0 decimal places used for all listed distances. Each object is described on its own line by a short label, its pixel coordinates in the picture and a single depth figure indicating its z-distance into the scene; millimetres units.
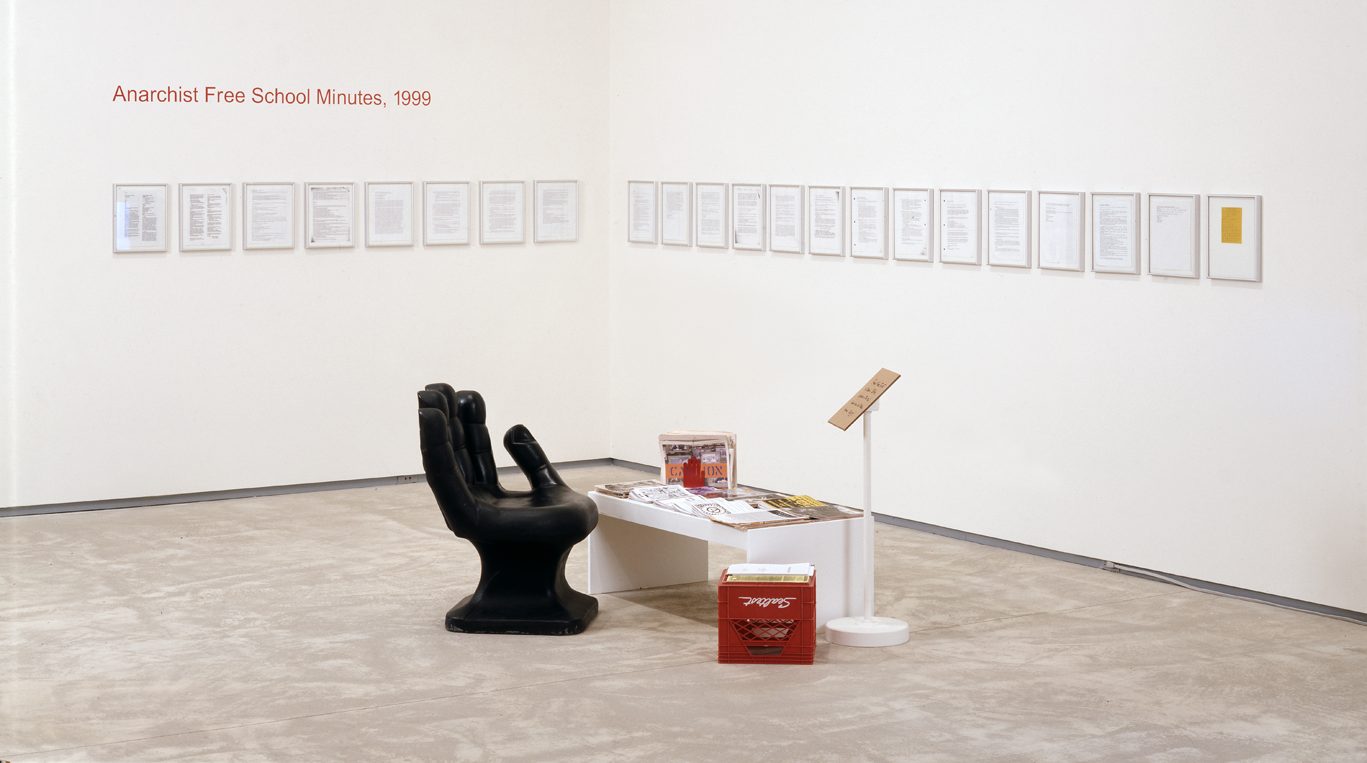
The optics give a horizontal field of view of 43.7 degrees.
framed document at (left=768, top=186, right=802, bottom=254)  10008
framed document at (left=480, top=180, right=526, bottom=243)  11141
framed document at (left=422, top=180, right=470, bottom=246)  10938
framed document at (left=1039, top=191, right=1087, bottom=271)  8352
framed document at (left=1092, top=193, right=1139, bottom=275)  8102
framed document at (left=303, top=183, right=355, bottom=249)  10539
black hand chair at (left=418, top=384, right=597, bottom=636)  6945
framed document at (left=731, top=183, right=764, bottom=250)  10305
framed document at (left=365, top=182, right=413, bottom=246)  10758
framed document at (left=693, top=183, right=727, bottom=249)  10625
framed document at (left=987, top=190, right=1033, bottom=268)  8633
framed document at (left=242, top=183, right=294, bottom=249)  10344
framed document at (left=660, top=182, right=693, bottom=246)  10891
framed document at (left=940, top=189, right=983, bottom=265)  8898
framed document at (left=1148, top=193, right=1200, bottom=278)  7816
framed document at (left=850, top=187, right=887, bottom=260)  9422
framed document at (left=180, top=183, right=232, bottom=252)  10164
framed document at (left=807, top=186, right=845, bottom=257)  9719
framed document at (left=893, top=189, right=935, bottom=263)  9156
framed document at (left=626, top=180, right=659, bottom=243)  11219
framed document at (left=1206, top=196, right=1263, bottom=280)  7543
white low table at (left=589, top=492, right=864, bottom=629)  6973
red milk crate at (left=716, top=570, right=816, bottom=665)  6523
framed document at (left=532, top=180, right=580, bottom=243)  11352
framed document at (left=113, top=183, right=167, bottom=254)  9953
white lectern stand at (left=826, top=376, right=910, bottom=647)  6793
